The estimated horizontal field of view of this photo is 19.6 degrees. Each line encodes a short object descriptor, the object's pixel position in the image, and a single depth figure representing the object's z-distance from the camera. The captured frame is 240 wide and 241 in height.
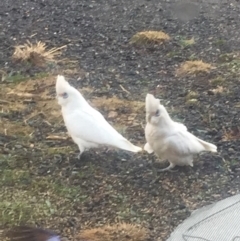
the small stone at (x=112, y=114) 3.68
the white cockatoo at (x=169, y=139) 2.98
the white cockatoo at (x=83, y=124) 3.05
